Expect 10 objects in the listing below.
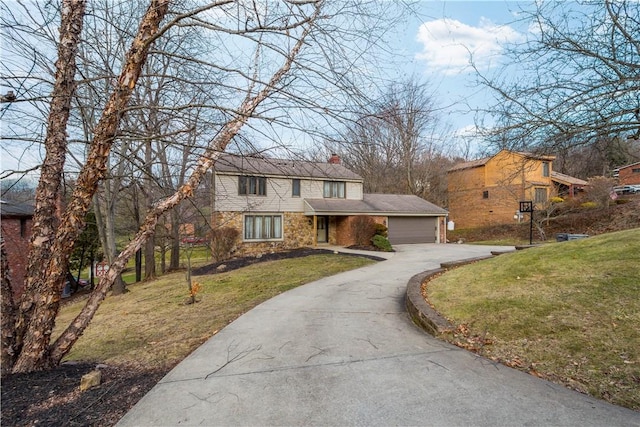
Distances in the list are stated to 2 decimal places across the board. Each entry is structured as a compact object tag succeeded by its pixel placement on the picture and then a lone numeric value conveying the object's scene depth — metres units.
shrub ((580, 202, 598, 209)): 22.67
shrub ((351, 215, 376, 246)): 19.21
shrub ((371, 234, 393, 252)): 17.96
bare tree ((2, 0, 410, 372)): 3.63
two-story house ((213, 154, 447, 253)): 18.83
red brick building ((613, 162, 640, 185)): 23.25
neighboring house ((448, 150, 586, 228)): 25.33
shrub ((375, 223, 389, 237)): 19.39
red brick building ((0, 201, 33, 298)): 12.36
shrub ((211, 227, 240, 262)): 16.69
